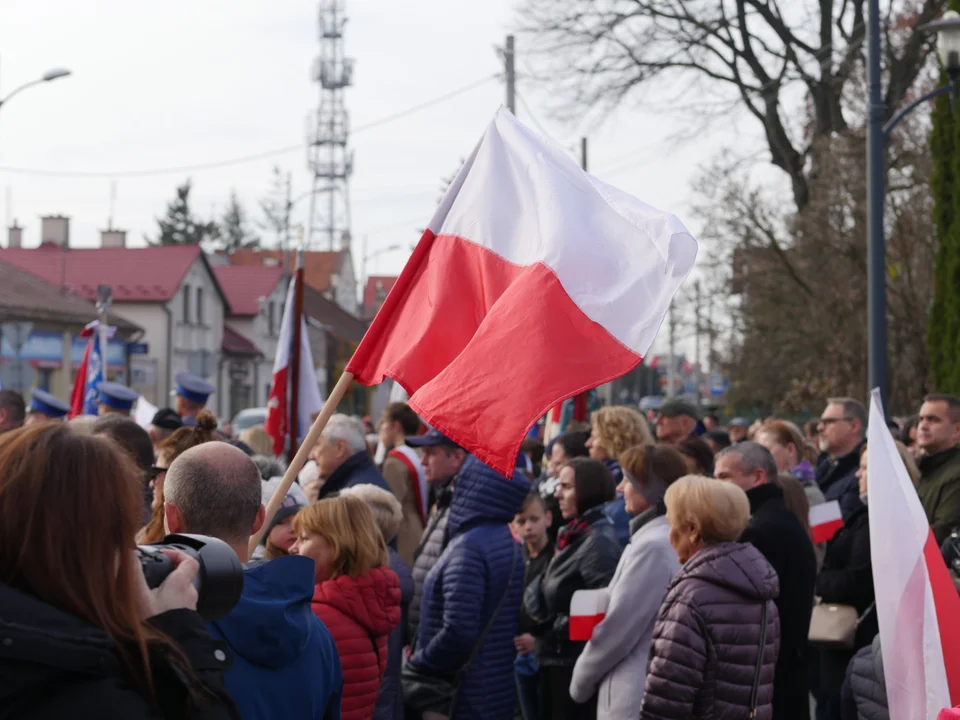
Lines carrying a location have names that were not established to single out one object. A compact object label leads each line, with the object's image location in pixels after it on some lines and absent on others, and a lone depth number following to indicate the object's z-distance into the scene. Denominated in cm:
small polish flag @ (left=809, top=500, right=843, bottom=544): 696
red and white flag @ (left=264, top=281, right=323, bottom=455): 904
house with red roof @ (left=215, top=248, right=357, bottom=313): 8538
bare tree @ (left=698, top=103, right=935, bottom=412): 2098
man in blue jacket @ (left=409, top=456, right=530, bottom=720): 576
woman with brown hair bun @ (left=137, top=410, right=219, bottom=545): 480
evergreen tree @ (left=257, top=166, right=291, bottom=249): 6150
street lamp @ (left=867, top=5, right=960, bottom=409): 1222
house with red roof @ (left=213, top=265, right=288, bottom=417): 5722
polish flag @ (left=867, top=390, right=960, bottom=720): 459
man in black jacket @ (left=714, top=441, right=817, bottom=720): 564
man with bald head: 300
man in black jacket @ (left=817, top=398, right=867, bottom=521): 848
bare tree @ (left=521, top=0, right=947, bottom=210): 2412
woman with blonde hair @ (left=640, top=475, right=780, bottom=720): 470
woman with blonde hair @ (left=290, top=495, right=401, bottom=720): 446
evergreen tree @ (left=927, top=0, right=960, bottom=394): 1492
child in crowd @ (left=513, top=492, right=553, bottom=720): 661
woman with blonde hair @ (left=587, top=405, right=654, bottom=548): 789
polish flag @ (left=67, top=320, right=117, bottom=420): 1286
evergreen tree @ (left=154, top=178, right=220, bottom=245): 8934
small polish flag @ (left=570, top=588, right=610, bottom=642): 548
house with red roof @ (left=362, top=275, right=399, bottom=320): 10514
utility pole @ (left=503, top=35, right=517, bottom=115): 2231
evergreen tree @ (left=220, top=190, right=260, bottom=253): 9931
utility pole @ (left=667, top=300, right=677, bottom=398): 5087
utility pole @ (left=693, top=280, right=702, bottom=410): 4709
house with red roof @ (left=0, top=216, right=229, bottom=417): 5012
